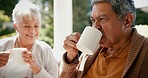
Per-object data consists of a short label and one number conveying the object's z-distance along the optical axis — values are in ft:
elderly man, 3.82
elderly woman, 5.56
